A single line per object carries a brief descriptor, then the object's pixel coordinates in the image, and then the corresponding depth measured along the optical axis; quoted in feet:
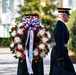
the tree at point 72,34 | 56.36
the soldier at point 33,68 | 30.36
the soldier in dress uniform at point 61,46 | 28.81
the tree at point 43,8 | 126.26
